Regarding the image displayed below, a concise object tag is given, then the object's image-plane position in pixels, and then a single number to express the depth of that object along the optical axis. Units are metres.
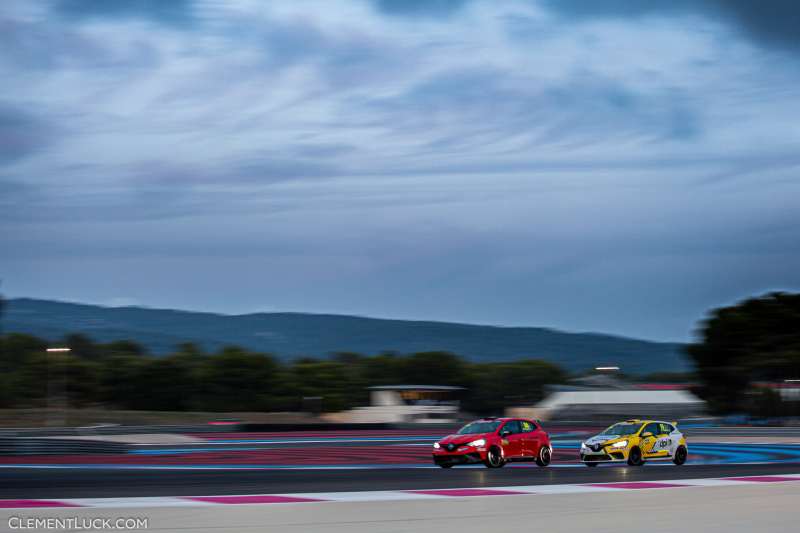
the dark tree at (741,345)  86.31
